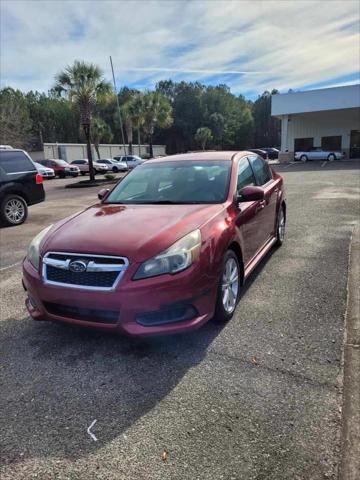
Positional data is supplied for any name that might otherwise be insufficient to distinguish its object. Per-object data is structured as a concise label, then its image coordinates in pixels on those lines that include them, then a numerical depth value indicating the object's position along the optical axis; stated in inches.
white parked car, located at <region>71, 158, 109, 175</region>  1359.5
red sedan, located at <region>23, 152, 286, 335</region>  115.0
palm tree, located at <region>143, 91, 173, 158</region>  1381.6
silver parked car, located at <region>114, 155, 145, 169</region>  1518.1
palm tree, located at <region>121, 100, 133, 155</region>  1441.3
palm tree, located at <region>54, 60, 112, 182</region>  872.3
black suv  372.8
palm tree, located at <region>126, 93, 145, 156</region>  1382.9
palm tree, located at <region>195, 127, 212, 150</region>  2561.5
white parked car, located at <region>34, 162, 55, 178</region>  1179.7
